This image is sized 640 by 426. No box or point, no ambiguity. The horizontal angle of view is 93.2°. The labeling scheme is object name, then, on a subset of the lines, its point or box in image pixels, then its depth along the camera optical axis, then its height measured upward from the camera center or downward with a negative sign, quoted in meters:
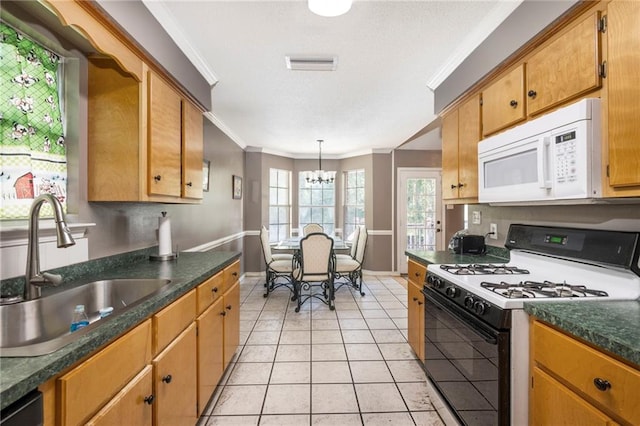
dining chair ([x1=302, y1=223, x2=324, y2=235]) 5.48 -0.29
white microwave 1.25 +0.26
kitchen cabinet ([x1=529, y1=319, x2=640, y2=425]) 0.84 -0.54
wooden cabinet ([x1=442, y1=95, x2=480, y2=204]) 2.17 +0.47
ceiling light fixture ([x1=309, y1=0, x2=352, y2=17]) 1.62 +1.12
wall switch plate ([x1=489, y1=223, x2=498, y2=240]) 2.36 -0.15
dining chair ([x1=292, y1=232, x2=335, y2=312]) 3.65 -0.61
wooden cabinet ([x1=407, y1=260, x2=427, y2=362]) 2.25 -0.75
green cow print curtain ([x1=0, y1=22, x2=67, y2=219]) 1.24 +0.38
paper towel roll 2.18 -0.18
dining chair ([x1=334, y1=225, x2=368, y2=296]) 4.23 -0.75
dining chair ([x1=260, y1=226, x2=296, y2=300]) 4.16 -0.76
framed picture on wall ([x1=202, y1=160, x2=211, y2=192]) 3.50 +0.45
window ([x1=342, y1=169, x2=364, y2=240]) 6.10 +0.24
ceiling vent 2.30 +1.16
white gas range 1.25 -0.41
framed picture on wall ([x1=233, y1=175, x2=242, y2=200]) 4.81 +0.40
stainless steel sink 0.86 -0.40
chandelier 5.23 +0.62
